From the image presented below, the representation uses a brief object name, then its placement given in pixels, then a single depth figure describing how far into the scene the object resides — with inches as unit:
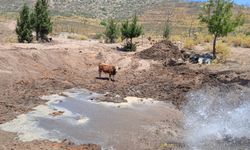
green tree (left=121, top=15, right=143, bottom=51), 1754.4
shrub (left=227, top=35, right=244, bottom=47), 1808.7
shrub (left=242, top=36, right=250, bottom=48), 1754.4
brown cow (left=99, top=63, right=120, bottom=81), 1250.0
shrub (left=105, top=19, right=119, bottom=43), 2079.2
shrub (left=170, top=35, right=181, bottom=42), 2087.8
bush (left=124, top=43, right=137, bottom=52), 1708.7
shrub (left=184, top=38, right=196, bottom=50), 1749.5
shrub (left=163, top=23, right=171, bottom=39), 2286.7
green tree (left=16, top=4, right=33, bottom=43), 1659.7
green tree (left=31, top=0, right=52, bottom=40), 1743.4
